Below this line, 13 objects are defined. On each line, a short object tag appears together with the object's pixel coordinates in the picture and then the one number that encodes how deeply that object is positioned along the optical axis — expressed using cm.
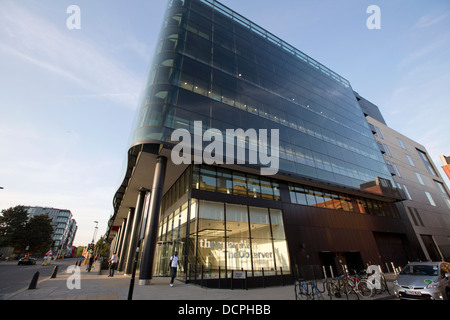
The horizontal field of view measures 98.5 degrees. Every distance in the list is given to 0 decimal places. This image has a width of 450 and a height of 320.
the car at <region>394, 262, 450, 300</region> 765
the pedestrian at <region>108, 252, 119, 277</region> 1860
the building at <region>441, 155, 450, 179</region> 3697
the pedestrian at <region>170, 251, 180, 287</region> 1180
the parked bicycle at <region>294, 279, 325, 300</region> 823
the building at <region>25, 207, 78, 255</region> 13126
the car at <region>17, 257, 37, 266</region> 3294
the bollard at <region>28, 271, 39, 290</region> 957
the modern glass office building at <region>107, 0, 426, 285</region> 1439
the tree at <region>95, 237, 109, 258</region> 8632
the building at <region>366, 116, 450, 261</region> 2961
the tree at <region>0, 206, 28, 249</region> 5534
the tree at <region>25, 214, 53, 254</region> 6006
